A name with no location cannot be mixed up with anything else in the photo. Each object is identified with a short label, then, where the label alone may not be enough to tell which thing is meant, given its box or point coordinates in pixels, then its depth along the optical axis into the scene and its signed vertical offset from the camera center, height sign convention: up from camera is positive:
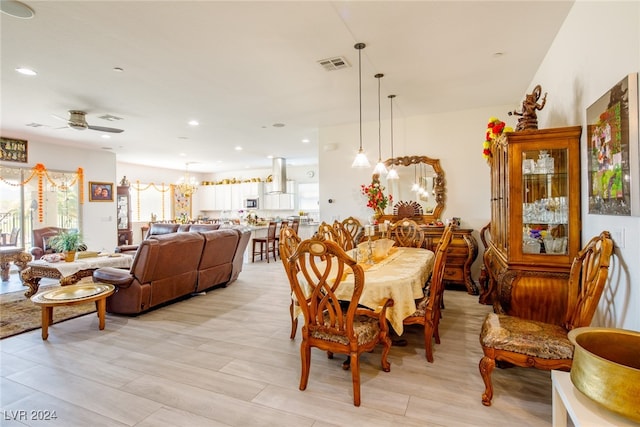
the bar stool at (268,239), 7.57 -0.70
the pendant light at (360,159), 3.39 +0.57
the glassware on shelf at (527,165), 2.65 +0.36
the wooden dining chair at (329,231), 3.94 -0.27
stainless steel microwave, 10.90 +0.26
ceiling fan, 4.66 +1.36
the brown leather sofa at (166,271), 3.64 -0.75
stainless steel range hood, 9.34 +1.06
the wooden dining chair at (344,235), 4.21 -0.34
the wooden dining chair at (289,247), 2.29 -0.31
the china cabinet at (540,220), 2.49 -0.10
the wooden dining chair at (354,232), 4.68 -0.36
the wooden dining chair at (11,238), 6.07 -0.48
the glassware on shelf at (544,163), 2.62 +0.38
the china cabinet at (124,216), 8.56 -0.11
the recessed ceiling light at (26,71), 3.35 +1.53
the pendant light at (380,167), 3.68 +0.52
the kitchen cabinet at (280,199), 10.61 +0.38
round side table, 3.04 -0.85
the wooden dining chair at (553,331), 1.82 -0.78
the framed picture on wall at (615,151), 1.69 +0.34
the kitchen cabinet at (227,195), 10.99 +0.59
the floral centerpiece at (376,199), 5.32 +0.18
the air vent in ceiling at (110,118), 5.02 +1.54
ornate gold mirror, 5.16 +0.35
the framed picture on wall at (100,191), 7.50 +0.50
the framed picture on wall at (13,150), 6.00 +1.24
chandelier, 10.34 +0.92
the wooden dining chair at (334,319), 1.93 -0.76
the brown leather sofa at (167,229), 6.10 -0.36
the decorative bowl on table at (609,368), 1.06 -0.61
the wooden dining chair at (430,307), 2.51 -0.80
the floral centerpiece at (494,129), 3.17 +0.82
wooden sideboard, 4.55 -0.67
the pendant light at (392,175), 4.66 +0.51
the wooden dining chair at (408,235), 4.12 -0.36
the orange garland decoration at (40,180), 6.52 +0.69
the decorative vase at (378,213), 5.36 -0.06
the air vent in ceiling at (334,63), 3.23 +1.55
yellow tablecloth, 2.26 -0.59
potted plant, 4.24 -0.43
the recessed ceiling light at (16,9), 2.27 +1.52
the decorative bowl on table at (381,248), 3.19 -0.40
